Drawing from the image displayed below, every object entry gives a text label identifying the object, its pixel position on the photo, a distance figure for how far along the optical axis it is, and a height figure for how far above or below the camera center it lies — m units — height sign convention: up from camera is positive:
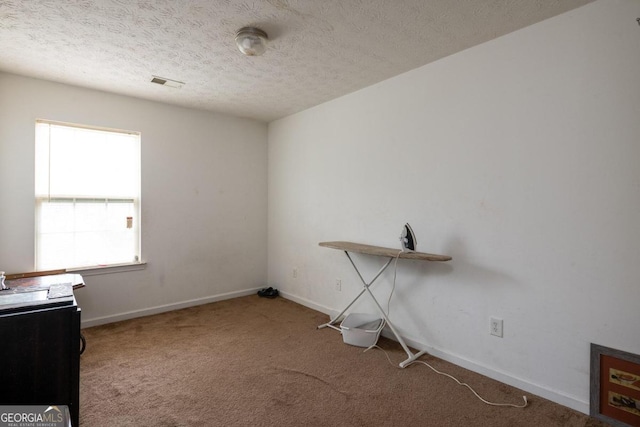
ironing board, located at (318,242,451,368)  2.36 -0.32
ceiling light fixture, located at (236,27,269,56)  2.12 +1.15
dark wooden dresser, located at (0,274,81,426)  1.36 -0.61
